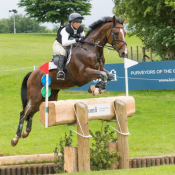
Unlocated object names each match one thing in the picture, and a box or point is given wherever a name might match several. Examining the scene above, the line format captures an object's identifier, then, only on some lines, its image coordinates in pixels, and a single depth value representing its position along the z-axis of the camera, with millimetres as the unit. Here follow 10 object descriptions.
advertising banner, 30109
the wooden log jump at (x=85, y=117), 10125
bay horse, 11578
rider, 11961
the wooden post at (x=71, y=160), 10430
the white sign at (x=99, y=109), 10781
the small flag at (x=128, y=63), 11831
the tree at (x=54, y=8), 91812
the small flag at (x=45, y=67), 10513
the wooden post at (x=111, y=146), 11474
